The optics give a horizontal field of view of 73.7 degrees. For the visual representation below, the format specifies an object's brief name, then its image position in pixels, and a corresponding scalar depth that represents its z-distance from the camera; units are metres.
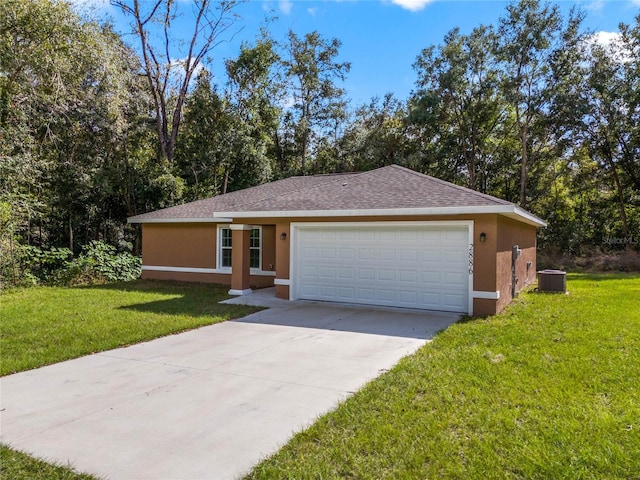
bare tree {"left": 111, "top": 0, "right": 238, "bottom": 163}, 21.66
